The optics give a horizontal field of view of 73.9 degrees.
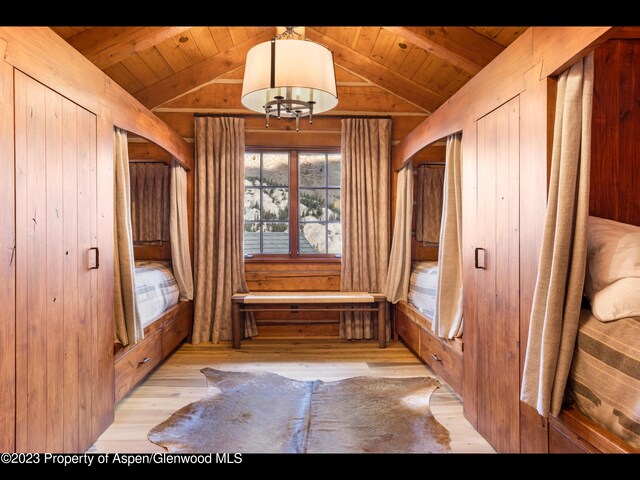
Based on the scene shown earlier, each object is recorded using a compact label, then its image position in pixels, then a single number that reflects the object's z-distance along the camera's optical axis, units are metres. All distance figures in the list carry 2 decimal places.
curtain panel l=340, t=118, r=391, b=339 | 4.61
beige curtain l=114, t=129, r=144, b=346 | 2.66
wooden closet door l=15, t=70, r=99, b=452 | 1.64
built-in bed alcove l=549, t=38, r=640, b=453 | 1.33
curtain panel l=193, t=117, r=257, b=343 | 4.50
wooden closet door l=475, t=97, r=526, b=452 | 1.98
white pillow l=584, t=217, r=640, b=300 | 1.55
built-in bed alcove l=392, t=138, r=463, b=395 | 2.98
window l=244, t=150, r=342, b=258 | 4.84
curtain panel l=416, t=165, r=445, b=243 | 4.80
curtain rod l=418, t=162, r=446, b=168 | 4.81
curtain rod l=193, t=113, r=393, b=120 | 4.61
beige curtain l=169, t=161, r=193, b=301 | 4.23
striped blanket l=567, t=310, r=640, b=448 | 1.29
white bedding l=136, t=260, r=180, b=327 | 3.27
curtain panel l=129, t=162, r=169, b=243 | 4.67
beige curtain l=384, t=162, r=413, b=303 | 4.29
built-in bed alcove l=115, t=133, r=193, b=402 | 3.25
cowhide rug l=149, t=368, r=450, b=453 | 2.24
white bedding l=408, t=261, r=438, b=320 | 3.58
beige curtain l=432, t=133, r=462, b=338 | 2.89
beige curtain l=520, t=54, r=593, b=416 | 1.53
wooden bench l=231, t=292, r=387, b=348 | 4.22
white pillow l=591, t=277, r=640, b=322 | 1.45
